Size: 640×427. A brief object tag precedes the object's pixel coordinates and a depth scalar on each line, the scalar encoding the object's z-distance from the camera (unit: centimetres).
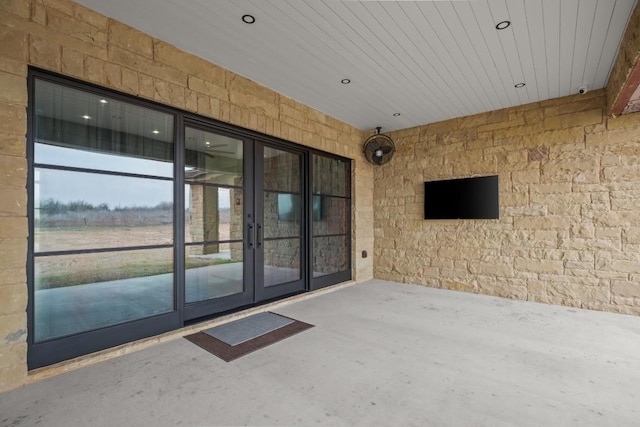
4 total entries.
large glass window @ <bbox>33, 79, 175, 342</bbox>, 227
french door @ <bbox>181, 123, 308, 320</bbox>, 319
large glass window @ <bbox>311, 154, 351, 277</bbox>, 479
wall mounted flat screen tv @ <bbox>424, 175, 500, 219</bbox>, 449
